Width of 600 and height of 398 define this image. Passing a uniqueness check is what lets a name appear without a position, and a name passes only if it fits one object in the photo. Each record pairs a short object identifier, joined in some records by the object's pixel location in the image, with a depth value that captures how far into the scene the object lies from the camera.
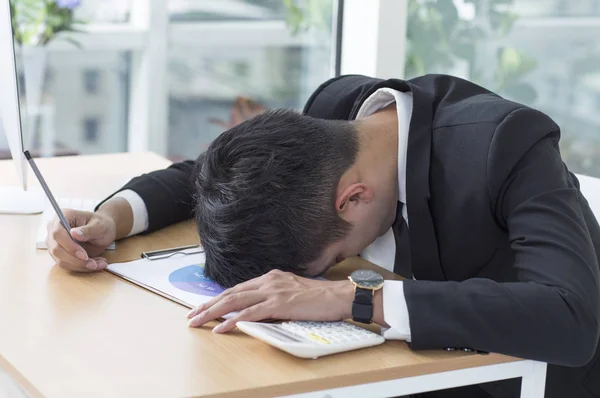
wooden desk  1.51
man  1.65
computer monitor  1.84
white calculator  1.57
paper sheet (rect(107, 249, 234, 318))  1.79
